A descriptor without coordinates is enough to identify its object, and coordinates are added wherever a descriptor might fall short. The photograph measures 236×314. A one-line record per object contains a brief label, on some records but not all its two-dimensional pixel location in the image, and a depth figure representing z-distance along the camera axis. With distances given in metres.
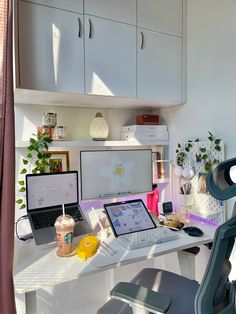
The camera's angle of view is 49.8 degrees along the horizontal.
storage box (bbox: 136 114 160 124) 2.04
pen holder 1.85
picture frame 1.79
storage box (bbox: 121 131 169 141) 1.97
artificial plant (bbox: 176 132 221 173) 1.69
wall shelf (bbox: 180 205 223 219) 1.70
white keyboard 1.34
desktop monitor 1.67
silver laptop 1.43
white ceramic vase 1.88
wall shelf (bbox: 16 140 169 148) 1.66
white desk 1.04
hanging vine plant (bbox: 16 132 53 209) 1.63
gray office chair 0.78
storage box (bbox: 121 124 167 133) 1.97
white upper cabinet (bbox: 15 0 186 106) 1.38
